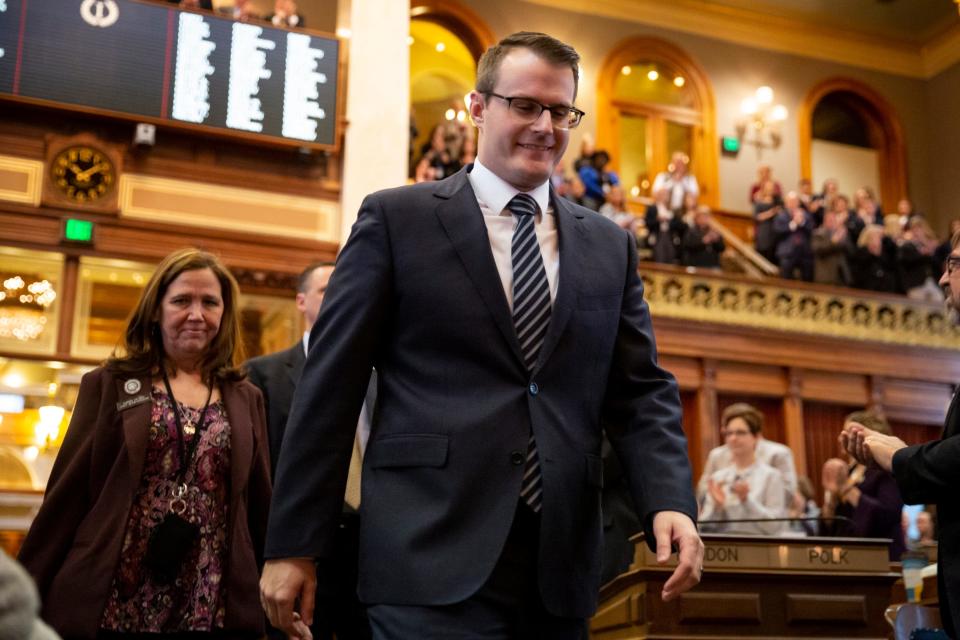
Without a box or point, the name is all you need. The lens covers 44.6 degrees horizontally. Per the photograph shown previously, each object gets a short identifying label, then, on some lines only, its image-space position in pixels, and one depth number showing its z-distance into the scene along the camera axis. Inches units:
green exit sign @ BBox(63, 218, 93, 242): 339.9
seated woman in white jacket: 248.8
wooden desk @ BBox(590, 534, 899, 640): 190.7
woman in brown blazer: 108.8
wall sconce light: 578.9
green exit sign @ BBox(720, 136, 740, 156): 576.7
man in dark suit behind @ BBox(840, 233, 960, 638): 104.7
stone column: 377.7
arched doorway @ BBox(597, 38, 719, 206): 573.9
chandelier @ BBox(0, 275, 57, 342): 337.4
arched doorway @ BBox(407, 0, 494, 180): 540.4
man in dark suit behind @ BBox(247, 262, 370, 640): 124.9
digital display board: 337.1
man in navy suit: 76.7
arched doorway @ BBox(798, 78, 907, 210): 616.7
